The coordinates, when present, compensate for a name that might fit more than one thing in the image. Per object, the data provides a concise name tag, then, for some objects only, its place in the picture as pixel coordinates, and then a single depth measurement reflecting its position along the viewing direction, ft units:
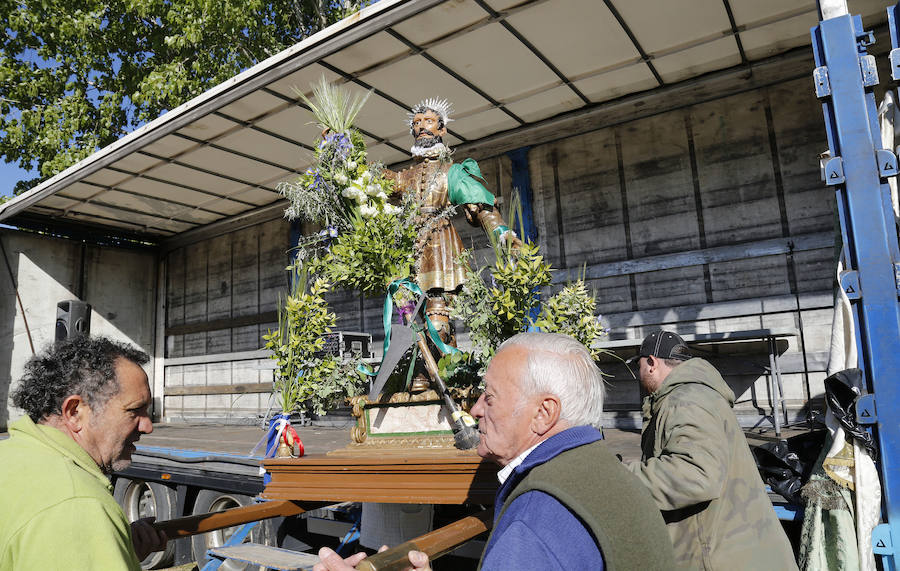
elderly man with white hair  3.77
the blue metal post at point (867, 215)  8.05
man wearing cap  6.95
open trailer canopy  17.84
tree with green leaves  37.35
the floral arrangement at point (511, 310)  8.75
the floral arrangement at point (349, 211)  9.21
